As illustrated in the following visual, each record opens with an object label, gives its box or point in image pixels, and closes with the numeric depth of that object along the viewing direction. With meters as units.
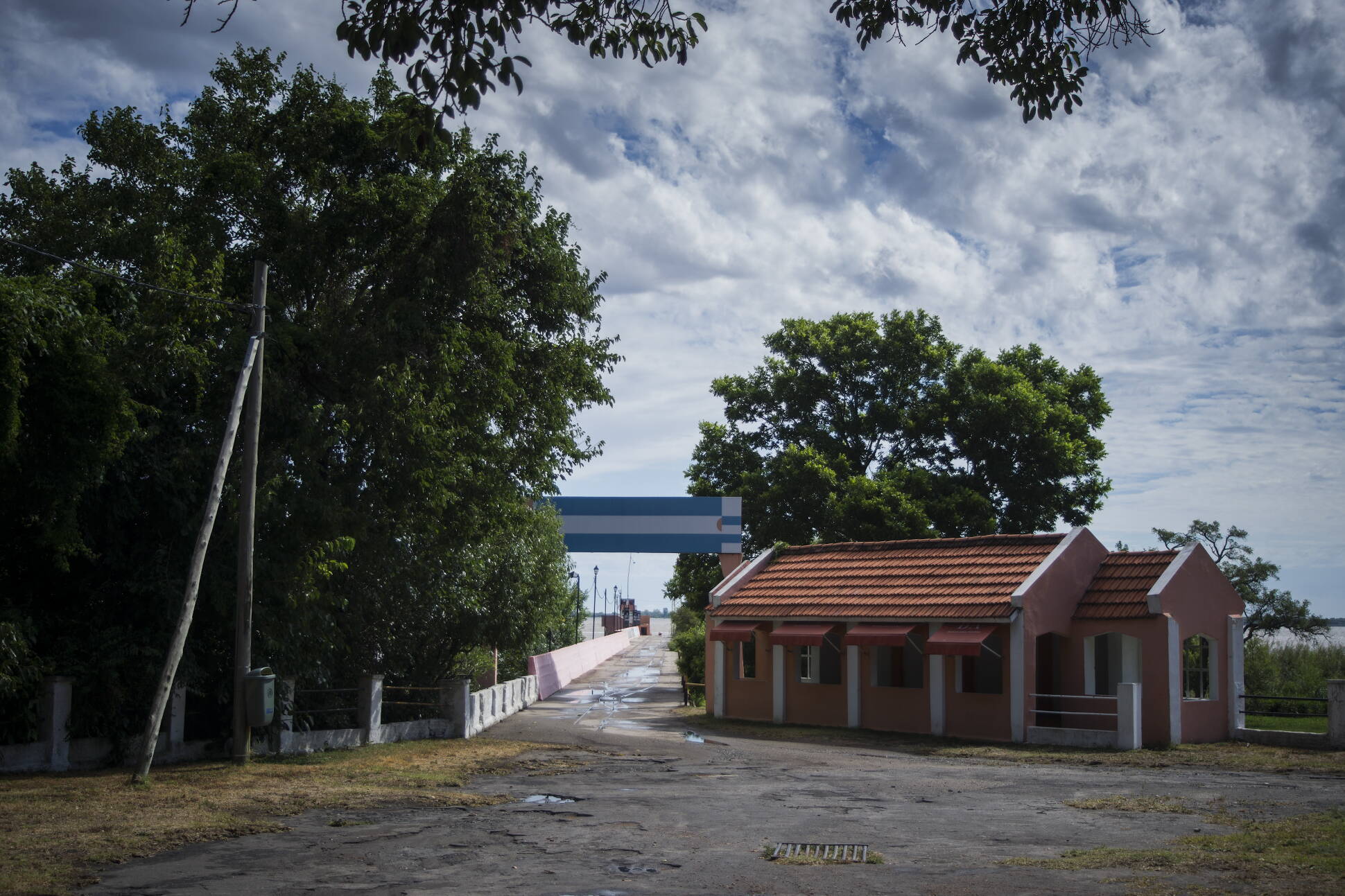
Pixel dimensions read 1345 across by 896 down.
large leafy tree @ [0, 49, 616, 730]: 15.48
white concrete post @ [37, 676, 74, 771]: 15.54
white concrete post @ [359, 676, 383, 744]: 21.27
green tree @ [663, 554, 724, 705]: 41.31
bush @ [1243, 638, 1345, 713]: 33.08
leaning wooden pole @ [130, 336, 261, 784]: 14.83
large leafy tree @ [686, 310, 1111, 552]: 41.31
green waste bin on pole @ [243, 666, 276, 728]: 16.83
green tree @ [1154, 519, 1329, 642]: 39.41
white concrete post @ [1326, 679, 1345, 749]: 21.23
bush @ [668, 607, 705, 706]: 40.75
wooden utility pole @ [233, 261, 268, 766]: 16.98
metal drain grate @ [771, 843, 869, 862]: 10.29
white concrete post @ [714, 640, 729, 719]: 29.66
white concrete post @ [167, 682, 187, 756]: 17.33
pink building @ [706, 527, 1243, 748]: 22.95
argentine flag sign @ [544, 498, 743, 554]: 40.22
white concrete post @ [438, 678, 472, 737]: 23.58
